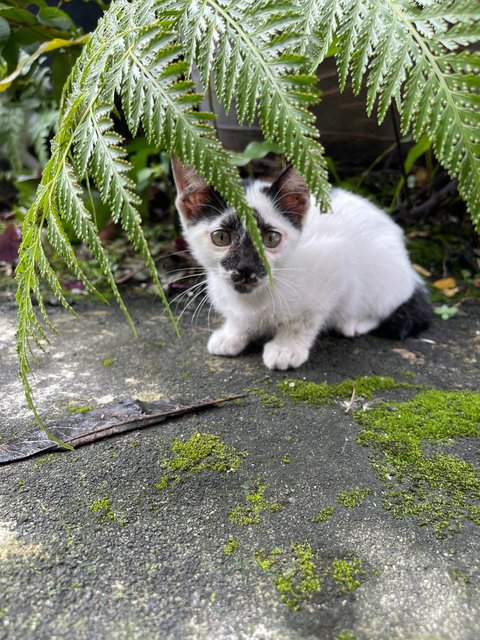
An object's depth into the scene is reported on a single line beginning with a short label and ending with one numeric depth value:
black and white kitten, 0.30
